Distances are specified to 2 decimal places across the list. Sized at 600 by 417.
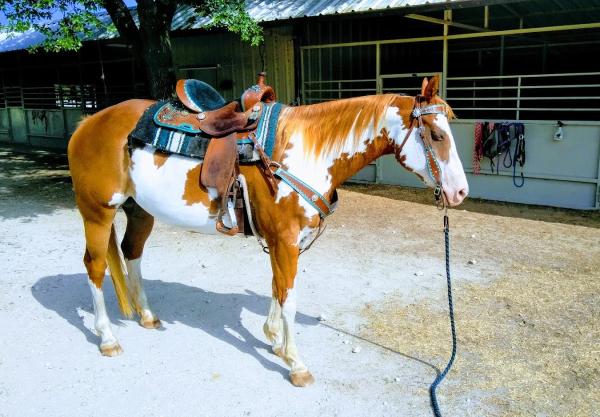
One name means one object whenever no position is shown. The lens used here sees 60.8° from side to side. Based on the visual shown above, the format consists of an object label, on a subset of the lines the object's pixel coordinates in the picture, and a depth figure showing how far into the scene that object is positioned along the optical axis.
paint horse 2.56
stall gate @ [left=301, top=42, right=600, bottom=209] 6.73
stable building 7.00
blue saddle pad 2.71
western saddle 2.71
